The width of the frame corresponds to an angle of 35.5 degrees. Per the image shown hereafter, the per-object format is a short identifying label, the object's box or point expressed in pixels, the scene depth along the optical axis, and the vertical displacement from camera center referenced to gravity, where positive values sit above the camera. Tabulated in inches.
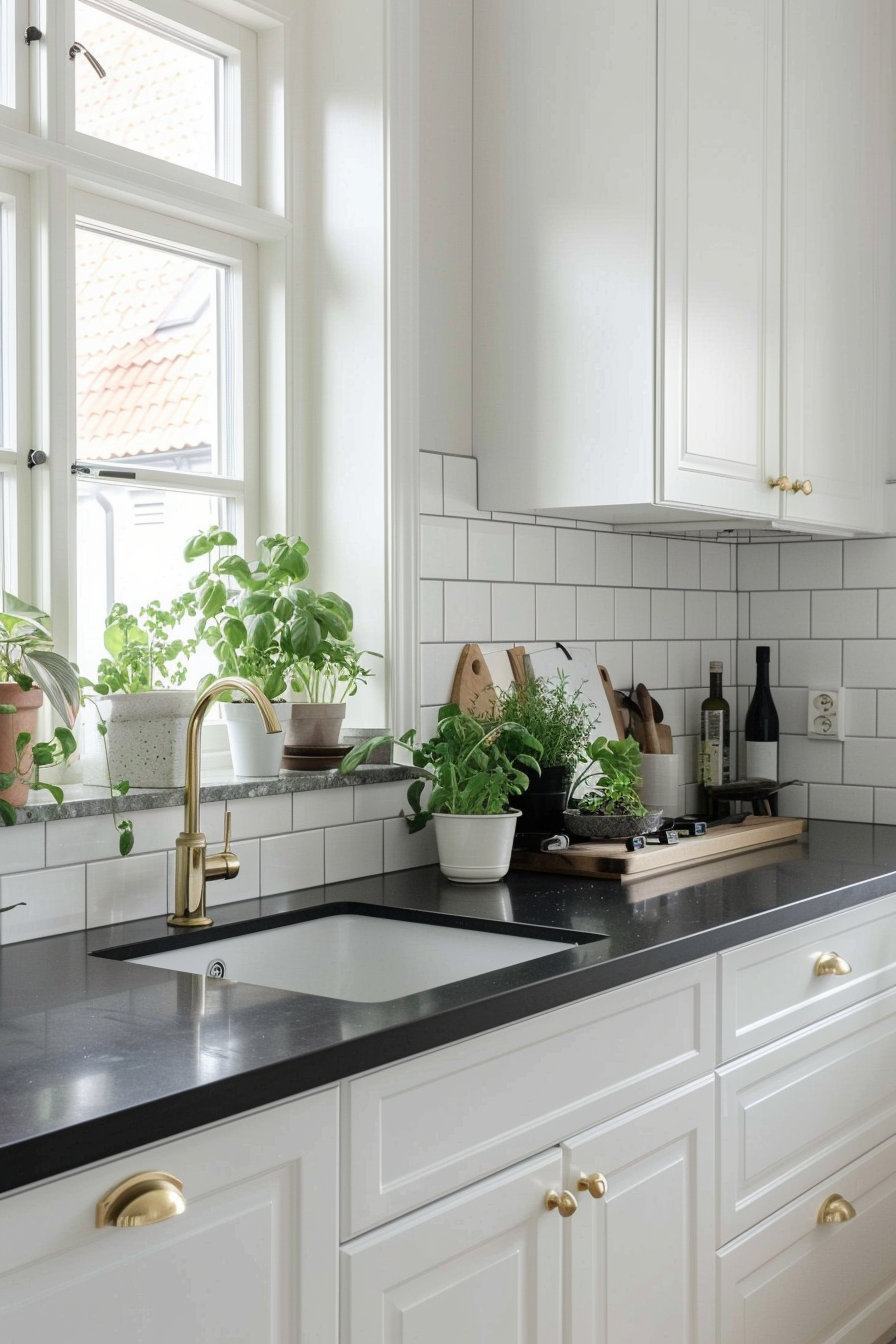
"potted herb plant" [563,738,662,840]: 93.4 -10.3
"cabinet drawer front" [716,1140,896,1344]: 78.4 -37.7
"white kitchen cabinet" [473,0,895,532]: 92.8 +27.7
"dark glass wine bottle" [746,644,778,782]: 123.1 -7.2
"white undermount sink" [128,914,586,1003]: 74.0 -16.7
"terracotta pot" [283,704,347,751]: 88.7 -4.8
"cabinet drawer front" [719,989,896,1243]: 77.1 -27.4
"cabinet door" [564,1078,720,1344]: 65.3 -28.6
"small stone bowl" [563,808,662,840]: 93.4 -11.7
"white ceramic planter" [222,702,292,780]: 84.5 -5.7
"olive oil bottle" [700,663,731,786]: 121.2 -7.4
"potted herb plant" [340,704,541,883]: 86.1 -8.7
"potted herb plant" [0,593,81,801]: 67.7 -2.1
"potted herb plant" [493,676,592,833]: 93.3 -6.7
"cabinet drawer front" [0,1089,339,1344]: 41.0 -19.3
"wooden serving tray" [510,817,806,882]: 88.4 -13.5
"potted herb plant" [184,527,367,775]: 84.6 +1.6
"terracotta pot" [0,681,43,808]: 68.5 -3.8
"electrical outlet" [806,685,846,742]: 122.0 -5.5
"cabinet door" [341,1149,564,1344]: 53.6 -25.5
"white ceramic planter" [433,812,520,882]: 86.1 -12.0
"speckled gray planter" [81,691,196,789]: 76.5 -4.7
